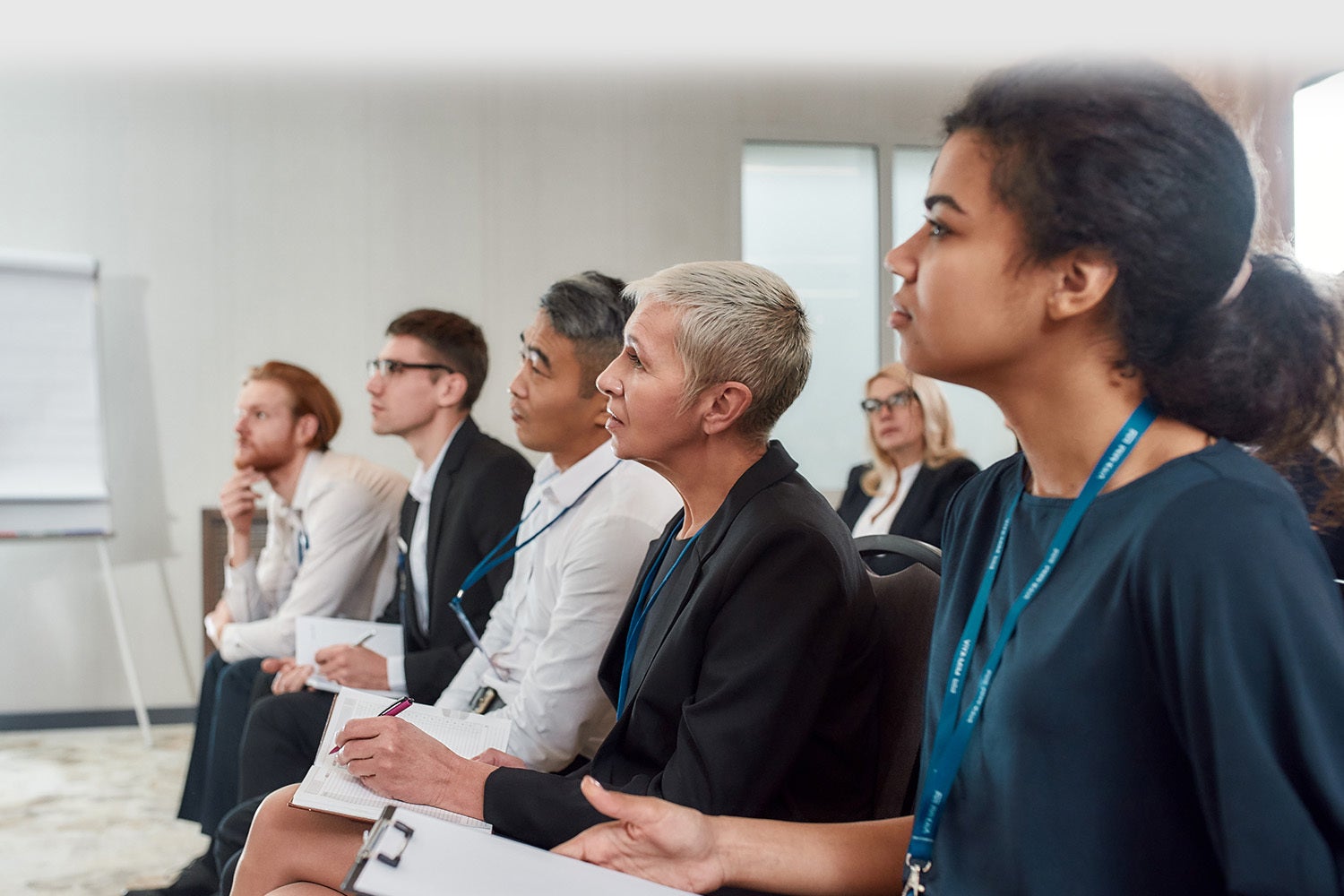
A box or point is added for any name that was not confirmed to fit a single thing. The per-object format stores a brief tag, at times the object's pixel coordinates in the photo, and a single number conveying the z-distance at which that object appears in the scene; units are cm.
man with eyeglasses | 234
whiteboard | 460
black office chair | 122
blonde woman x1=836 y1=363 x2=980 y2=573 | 385
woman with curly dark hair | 69
